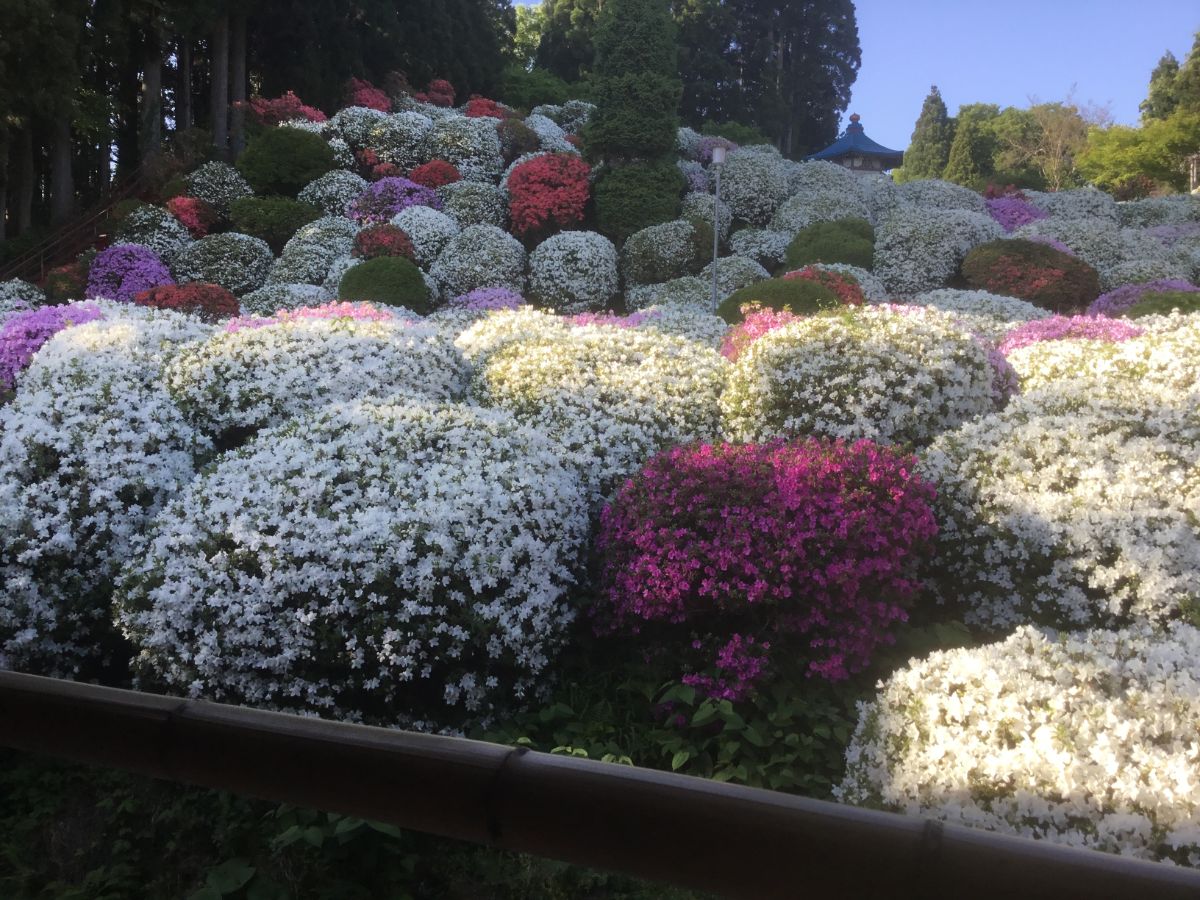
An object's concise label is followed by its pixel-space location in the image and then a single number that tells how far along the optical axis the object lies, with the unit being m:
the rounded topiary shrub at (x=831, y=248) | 16.36
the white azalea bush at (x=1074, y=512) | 3.91
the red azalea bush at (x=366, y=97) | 26.03
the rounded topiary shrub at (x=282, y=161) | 19.72
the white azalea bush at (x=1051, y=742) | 2.46
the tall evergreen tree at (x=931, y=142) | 49.12
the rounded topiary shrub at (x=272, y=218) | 18.12
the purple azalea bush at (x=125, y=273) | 16.34
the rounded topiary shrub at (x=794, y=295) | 10.88
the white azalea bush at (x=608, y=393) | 5.31
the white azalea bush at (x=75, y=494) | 4.40
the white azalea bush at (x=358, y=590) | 3.74
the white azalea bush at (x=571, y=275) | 16.28
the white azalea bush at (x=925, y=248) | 15.87
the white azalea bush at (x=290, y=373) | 5.62
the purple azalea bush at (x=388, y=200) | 18.78
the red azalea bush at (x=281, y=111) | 23.44
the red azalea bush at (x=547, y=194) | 18.47
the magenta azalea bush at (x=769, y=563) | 3.91
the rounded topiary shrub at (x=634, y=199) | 18.45
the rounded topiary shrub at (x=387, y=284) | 14.15
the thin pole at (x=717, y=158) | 14.50
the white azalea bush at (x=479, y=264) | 15.96
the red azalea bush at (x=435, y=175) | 20.08
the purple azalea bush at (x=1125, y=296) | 13.12
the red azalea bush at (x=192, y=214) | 18.48
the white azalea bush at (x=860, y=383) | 5.44
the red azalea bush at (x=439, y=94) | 29.31
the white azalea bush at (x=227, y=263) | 16.77
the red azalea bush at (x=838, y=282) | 11.81
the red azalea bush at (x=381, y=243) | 16.28
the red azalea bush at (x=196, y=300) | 13.38
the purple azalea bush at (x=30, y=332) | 7.59
